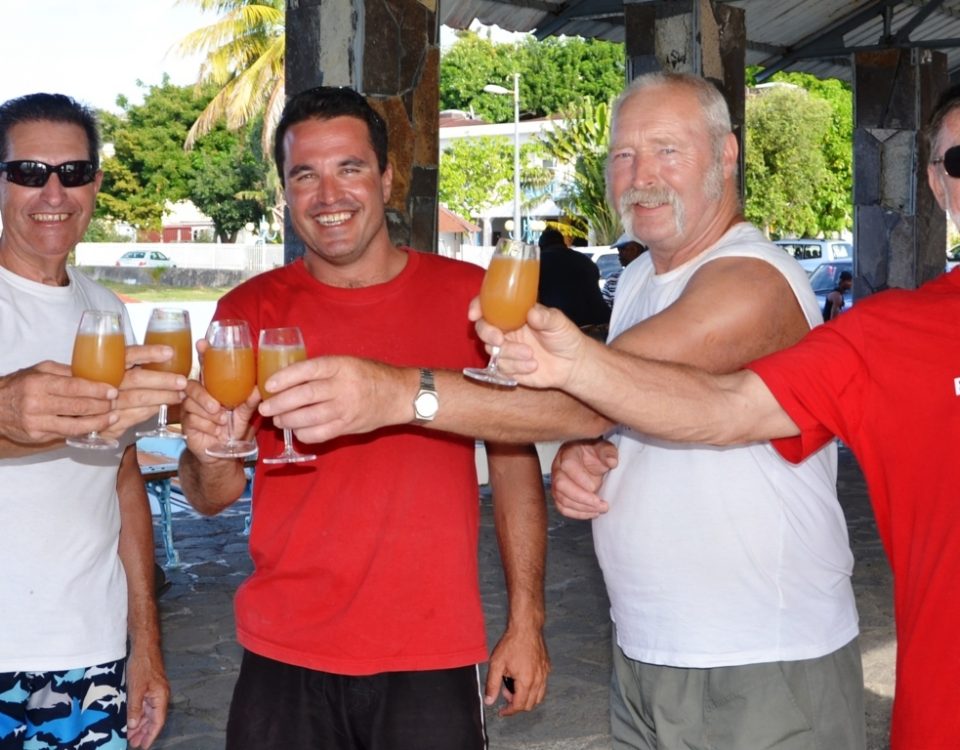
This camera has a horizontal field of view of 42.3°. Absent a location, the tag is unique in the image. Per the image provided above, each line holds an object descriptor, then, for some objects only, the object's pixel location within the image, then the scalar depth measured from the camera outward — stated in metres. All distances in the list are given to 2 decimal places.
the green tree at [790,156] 42.78
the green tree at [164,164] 52.25
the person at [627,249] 11.22
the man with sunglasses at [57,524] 2.94
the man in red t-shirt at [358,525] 2.82
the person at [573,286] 10.24
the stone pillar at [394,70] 6.39
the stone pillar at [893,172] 13.20
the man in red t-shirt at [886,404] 2.12
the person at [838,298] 15.94
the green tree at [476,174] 49.50
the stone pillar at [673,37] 9.22
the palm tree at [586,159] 42.44
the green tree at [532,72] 58.91
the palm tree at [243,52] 38.84
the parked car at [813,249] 31.08
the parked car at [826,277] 24.80
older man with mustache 2.67
